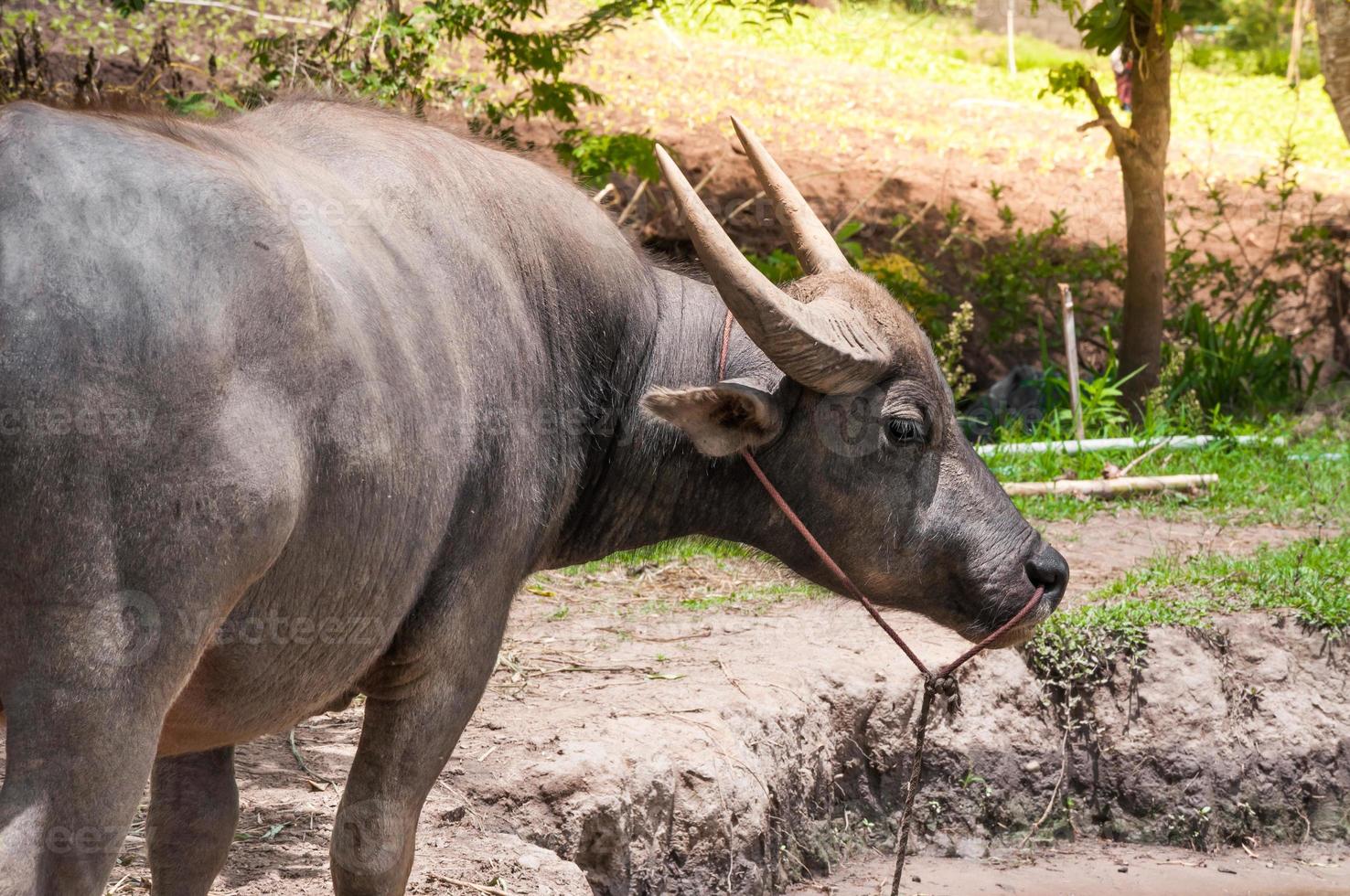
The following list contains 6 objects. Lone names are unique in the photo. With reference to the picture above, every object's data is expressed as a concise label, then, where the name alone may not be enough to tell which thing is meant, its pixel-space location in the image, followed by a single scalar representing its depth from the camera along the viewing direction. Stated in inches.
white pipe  636.7
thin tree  685.9
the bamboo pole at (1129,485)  601.6
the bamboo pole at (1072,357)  645.9
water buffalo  153.1
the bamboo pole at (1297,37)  1537.9
